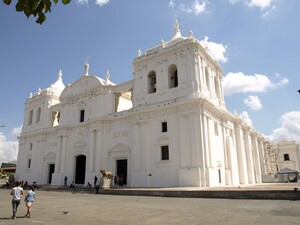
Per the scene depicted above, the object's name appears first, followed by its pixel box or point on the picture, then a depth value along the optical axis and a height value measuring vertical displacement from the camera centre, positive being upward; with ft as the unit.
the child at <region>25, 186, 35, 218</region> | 28.53 -2.52
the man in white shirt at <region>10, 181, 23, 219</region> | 27.81 -1.98
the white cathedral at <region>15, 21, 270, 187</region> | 69.51 +15.10
